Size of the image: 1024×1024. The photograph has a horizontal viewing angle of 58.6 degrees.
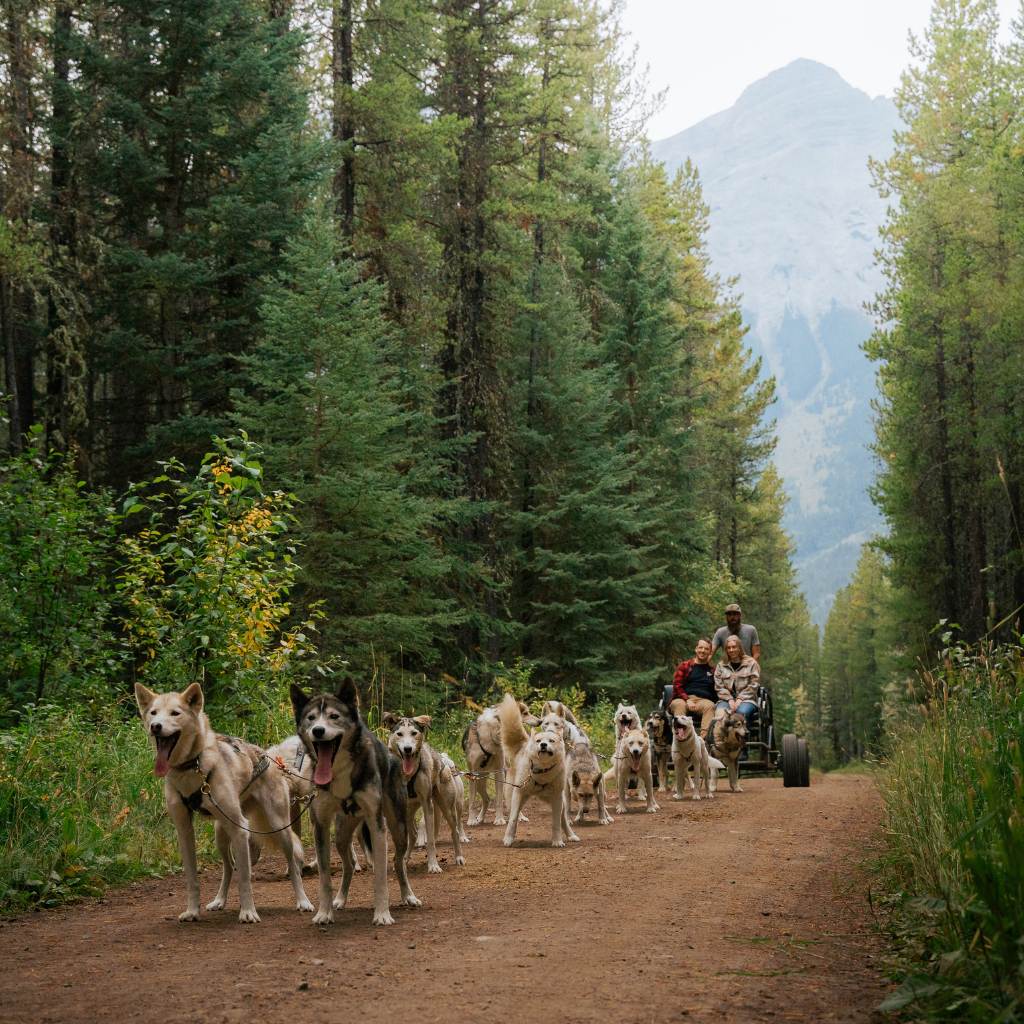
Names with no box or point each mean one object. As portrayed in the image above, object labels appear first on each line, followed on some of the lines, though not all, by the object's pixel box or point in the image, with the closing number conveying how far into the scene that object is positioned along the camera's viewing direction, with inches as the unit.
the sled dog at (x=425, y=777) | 284.2
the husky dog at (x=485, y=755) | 426.9
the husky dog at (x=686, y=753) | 525.3
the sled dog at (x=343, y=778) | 220.1
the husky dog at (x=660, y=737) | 546.0
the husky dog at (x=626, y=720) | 490.0
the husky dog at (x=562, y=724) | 373.7
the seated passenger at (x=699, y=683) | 600.4
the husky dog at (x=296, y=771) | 262.2
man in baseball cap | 617.6
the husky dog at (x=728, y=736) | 567.5
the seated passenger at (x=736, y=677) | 598.5
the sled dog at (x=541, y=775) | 353.1
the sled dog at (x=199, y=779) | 223.3
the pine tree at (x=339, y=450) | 571.8
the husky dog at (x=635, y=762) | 470.9
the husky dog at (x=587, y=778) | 432.1
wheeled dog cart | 599.8
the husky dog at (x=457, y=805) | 311.7
